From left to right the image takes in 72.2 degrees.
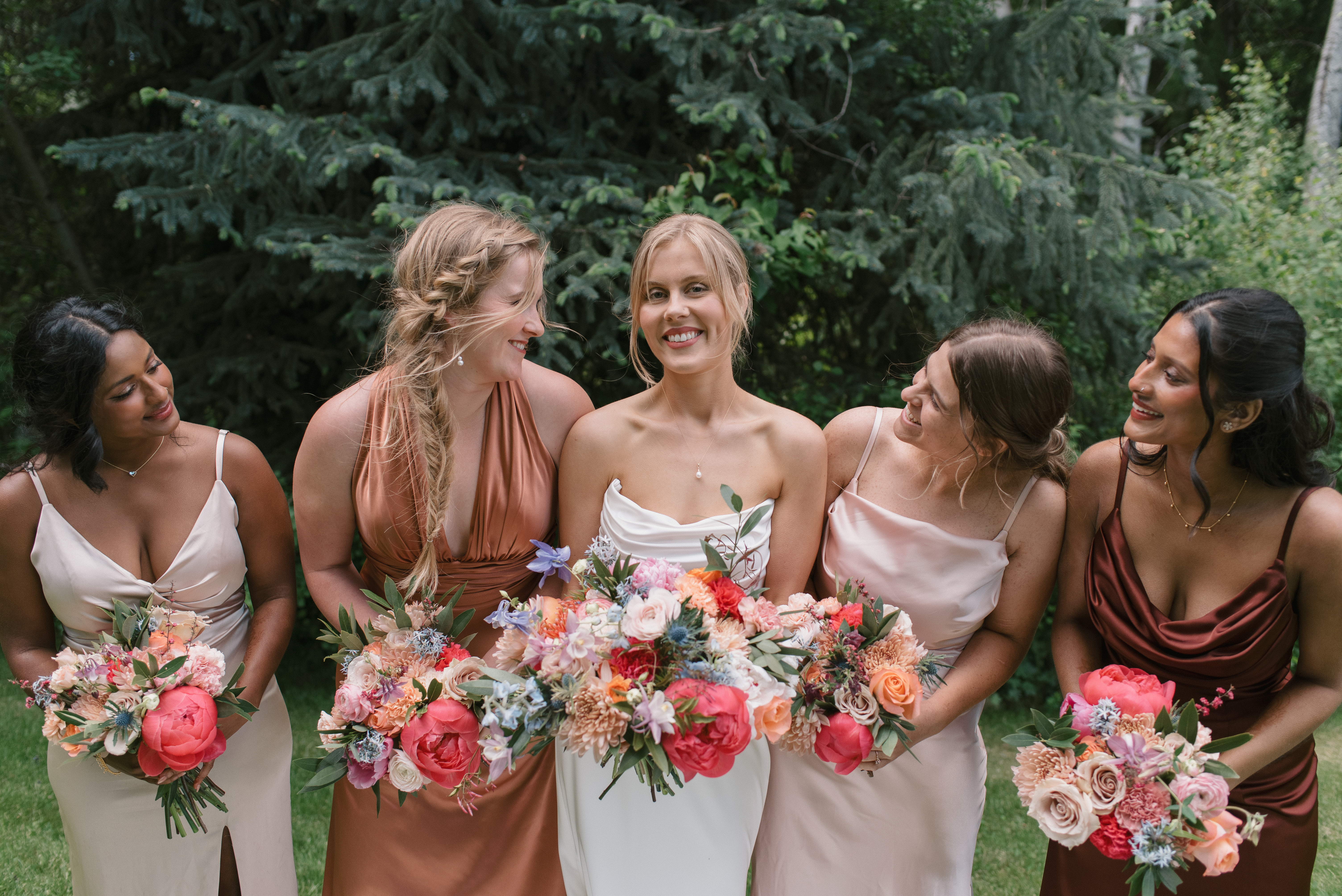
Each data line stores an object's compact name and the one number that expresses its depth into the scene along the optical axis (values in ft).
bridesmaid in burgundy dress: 8.21
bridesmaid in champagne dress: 9.09
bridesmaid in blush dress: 9.32
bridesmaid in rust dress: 9.29
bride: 9.49
